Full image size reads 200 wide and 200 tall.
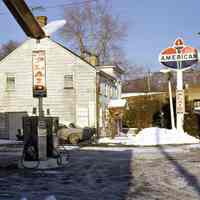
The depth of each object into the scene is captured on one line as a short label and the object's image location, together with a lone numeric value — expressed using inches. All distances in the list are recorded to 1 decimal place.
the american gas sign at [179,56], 1117.7
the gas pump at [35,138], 554.6
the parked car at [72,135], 1141.1
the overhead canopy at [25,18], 494.6
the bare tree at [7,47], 3245.6
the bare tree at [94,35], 2268.7
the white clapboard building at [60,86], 1396.4
